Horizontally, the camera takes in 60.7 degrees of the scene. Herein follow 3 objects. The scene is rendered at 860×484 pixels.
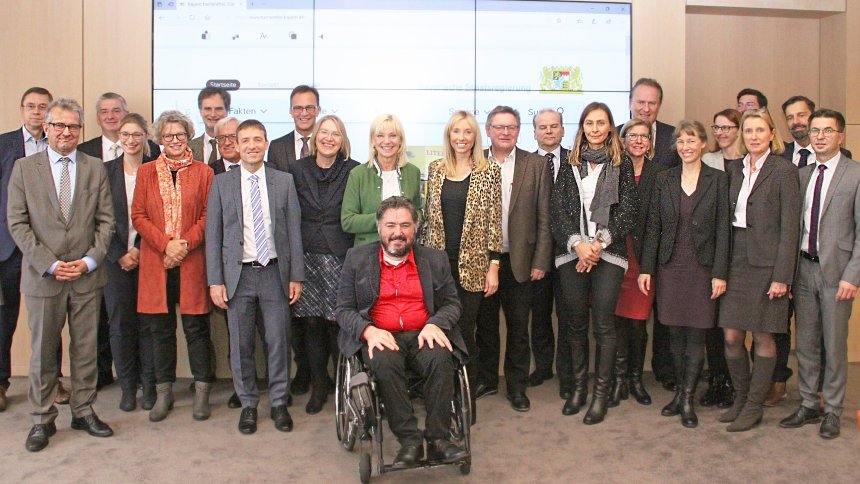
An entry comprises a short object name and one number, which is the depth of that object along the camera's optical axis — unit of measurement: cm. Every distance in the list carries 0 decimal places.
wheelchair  292
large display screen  491
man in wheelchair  307
